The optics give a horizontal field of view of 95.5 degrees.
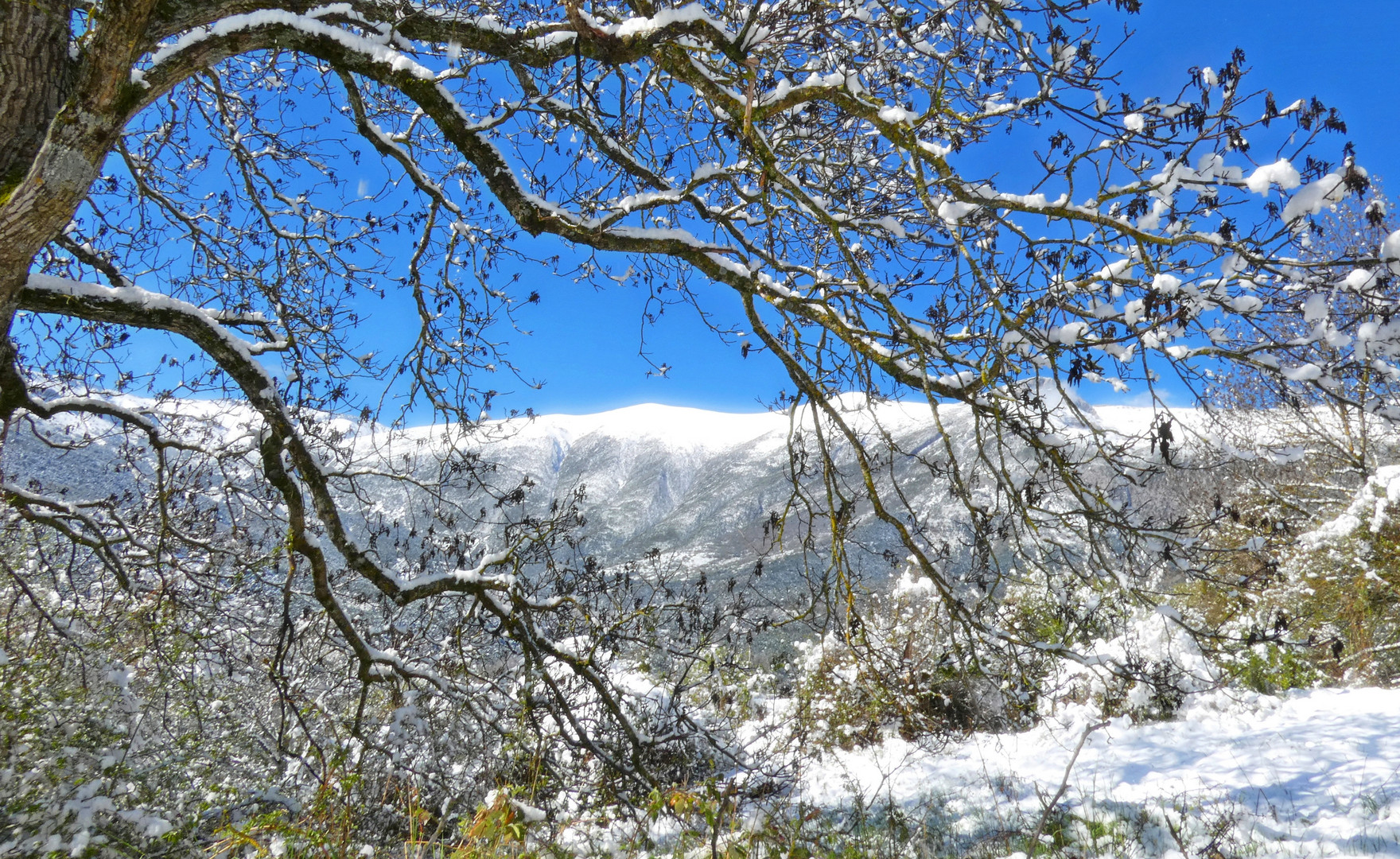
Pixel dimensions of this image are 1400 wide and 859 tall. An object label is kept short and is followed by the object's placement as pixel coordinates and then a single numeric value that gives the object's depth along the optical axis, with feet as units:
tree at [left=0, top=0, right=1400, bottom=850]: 6.70
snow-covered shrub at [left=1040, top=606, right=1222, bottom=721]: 23.24
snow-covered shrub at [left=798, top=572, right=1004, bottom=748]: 9.82
